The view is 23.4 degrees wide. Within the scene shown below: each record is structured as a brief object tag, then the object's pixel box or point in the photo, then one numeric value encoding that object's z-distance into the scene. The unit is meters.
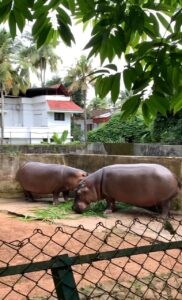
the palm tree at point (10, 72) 30.25
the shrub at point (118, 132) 20.22
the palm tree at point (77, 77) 34.91
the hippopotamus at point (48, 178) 8.84
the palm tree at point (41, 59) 40.34
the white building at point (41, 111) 34.53
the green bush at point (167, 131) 15.54
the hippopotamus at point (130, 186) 7.18
